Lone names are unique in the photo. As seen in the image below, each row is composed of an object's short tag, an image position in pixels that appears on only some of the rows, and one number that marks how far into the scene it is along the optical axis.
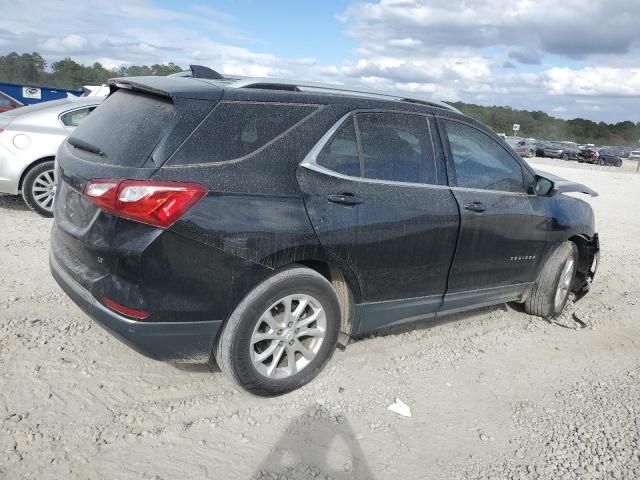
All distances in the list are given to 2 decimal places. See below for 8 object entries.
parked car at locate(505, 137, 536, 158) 37.27
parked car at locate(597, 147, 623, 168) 40.96
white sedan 6.82
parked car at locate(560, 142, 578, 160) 44.00
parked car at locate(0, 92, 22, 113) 14.43
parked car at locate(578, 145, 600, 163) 42.59
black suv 2.88
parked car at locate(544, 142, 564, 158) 43.01
